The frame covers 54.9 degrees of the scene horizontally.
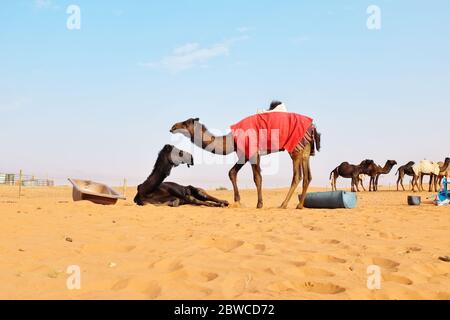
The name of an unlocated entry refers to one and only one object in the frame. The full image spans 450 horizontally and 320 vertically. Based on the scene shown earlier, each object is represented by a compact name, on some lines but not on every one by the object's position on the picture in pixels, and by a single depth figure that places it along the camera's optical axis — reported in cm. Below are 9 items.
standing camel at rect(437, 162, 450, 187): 3159
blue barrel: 1220
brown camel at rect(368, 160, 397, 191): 3391
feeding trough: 1260
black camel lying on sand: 1220
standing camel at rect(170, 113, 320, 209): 1160
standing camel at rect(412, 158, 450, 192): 3095
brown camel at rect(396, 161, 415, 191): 3353
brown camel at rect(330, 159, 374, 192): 3378
